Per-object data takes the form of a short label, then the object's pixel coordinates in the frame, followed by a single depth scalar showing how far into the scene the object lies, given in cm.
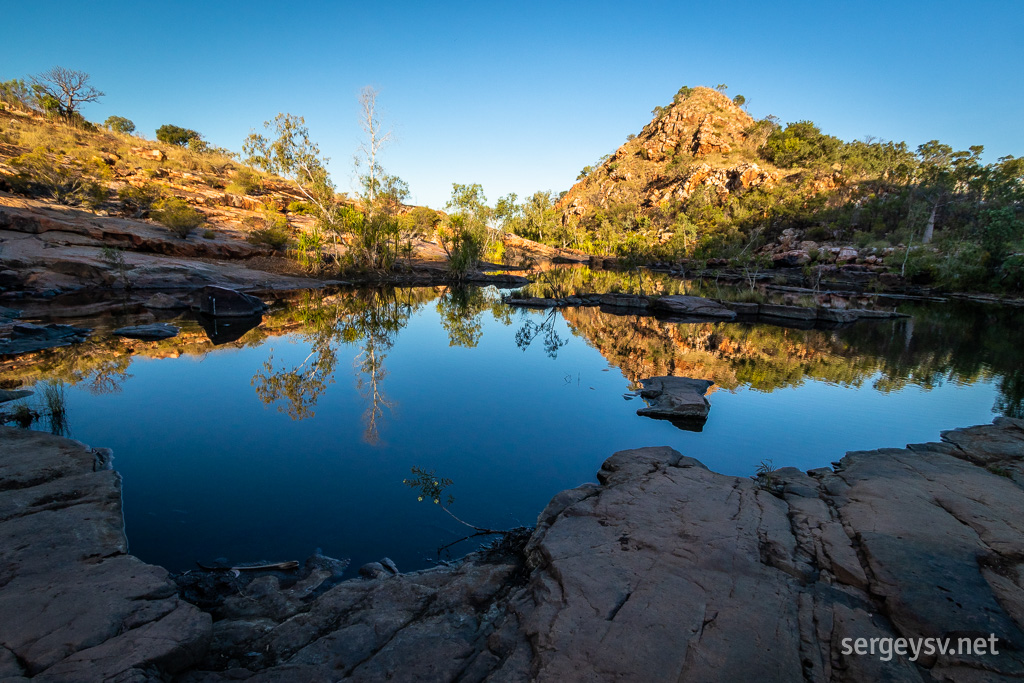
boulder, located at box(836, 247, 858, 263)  3570
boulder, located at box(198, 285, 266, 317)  1502
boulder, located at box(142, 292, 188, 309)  1588
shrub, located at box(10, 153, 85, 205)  2339
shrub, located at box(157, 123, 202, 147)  4825
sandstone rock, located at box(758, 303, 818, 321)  1831
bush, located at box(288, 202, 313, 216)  2363
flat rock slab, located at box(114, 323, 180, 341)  1136
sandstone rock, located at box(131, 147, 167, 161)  3672
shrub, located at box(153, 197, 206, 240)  2362
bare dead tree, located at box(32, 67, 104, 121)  3634
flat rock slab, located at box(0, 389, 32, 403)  650
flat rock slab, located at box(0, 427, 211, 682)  211
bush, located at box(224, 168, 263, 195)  3744
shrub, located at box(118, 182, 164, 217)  2683
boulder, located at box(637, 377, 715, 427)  724
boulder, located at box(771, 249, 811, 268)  3872
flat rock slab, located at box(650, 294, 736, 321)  1855
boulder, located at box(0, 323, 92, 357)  937
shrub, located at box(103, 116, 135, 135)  4421
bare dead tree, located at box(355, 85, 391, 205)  2455
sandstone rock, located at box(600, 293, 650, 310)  2086
